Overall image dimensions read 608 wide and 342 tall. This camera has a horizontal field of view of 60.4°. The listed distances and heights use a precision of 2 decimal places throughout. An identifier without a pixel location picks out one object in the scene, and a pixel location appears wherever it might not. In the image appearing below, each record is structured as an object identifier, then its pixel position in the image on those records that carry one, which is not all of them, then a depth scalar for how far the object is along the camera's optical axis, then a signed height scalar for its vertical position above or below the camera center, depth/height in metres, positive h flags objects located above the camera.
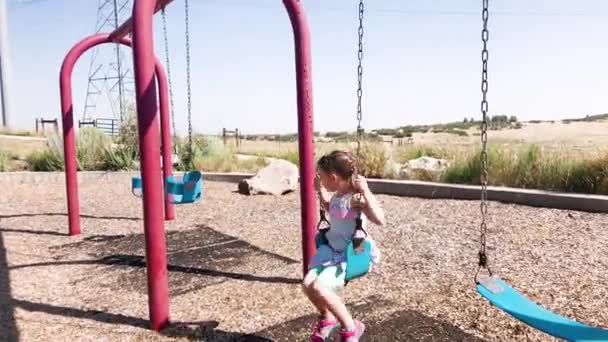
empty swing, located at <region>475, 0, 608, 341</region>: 1.80 -0.68
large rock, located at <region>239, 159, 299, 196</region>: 8.00 -0.70
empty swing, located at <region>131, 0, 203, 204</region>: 5.11 -0.48
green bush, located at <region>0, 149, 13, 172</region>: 11.27 -0.45
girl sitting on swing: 2.32 -0.46
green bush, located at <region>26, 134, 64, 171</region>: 11.12 -0.37
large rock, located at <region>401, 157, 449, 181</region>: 7.88 -0.55
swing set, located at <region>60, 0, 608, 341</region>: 1.98 -0.29
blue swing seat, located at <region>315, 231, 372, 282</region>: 2.32 -0.56
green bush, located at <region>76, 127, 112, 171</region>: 11.05 -0.20
